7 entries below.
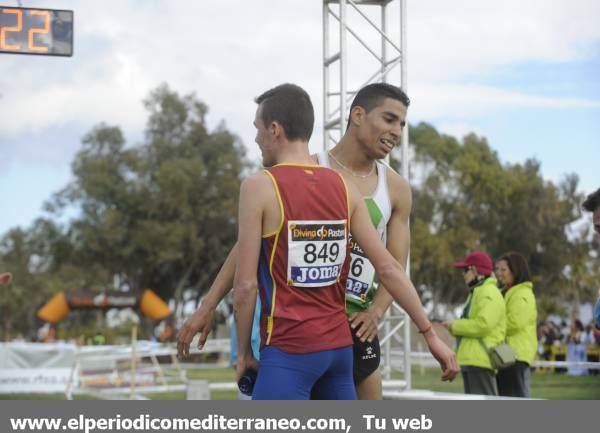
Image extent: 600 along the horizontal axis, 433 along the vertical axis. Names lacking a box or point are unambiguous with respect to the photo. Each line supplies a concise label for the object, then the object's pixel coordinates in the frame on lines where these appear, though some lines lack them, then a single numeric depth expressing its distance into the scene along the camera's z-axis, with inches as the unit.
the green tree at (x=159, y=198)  2023.9
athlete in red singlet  157.1
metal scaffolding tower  516.7
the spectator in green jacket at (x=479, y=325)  380.5
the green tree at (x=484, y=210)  1999.3
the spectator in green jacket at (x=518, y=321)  393.7
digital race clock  486.0
